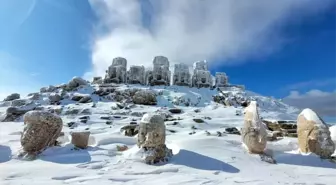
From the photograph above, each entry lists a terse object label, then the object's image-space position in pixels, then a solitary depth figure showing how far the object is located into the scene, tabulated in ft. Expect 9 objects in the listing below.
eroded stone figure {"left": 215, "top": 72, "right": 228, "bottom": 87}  187.92
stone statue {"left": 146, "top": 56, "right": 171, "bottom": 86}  169.20
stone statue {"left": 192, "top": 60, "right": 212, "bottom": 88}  174.40
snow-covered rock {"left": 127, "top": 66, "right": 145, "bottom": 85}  171.01
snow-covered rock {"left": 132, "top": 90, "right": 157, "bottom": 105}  122.64
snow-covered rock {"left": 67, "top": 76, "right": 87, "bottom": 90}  149.43
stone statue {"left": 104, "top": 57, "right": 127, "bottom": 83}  168.86
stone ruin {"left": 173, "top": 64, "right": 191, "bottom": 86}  172.96
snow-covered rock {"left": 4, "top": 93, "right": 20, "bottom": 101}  135.67
